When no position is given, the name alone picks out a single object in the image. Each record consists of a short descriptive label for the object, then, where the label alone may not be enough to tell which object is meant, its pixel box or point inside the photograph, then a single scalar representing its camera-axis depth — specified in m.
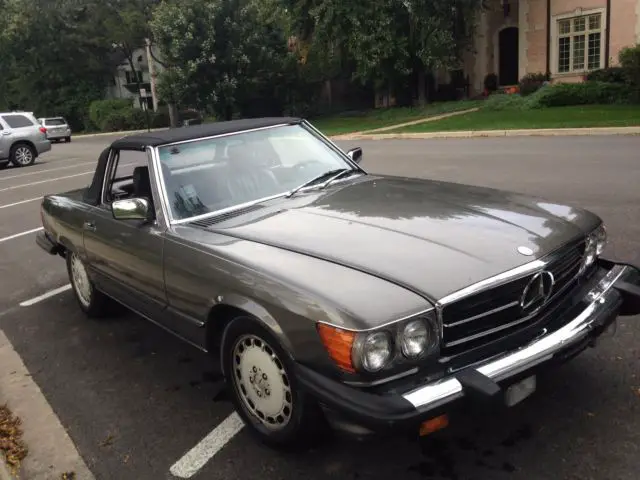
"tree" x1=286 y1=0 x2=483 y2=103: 26.61
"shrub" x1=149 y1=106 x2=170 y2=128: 44.72
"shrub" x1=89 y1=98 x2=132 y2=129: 45.84
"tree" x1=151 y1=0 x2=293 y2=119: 30.23
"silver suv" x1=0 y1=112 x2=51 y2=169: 20.33
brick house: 25.67
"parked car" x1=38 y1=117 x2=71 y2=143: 35.66
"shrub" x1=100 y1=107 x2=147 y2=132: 44.41
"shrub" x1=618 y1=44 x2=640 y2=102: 21.50
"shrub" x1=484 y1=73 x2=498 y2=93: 30.42
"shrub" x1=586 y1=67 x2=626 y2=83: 24.38
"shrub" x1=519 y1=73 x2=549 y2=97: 27.45
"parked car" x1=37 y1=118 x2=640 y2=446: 2.59
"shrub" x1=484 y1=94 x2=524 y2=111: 24.28
